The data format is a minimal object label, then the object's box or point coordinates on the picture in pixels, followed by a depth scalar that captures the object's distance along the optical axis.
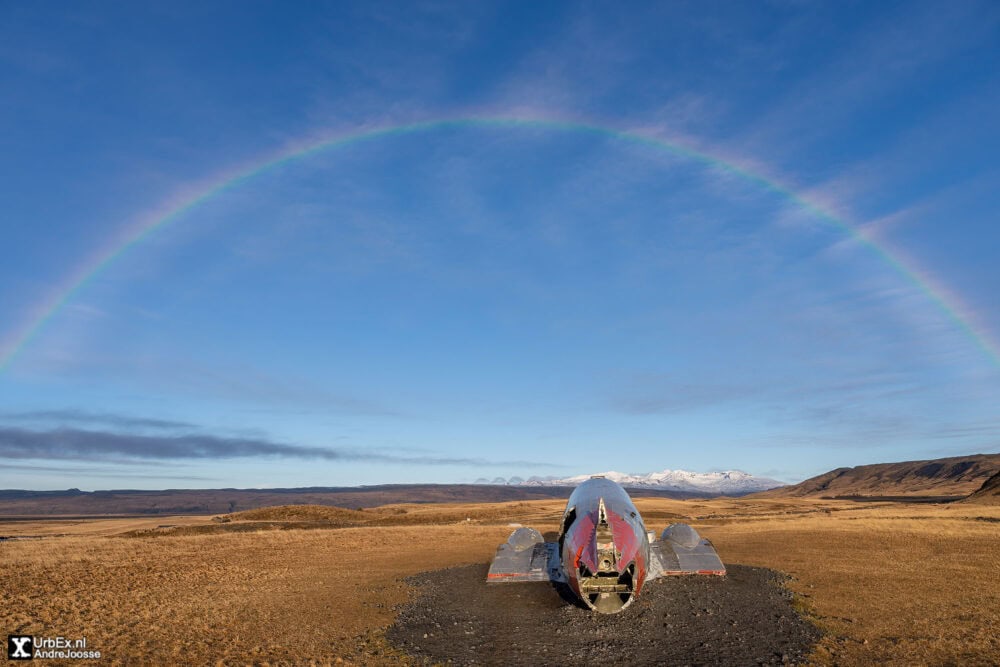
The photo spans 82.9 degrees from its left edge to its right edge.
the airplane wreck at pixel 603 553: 15.61
